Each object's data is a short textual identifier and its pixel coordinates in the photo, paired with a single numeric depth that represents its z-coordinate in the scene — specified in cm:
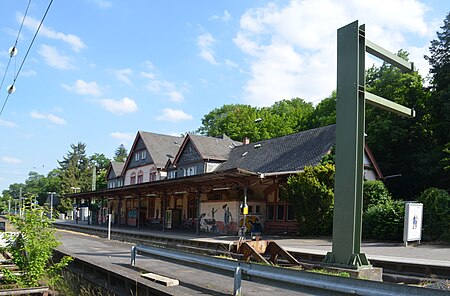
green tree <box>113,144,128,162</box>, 14612
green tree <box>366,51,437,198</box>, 3959
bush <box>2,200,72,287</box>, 719
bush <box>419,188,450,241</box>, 2180
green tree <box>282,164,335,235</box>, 2538
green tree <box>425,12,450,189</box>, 3628
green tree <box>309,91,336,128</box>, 5211
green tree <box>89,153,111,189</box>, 12131
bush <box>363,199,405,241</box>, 2306
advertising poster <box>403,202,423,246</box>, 2028
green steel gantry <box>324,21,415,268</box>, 824
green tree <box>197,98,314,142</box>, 6438
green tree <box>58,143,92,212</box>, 10075
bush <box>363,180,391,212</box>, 2664
